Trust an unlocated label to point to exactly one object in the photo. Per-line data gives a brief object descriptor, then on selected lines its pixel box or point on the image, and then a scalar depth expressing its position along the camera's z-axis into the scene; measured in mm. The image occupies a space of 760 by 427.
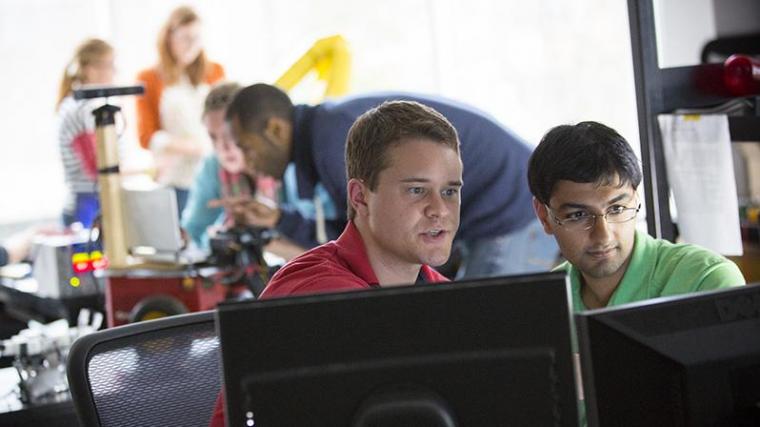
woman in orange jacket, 8636
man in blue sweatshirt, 6034
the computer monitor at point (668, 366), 3294
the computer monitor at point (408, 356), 3278
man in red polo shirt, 3876
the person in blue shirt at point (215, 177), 6707
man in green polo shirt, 3955
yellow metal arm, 7714
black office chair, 3991
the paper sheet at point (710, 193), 4635
